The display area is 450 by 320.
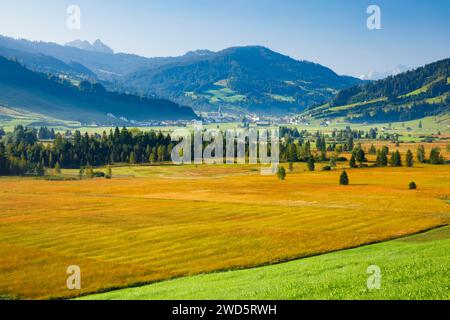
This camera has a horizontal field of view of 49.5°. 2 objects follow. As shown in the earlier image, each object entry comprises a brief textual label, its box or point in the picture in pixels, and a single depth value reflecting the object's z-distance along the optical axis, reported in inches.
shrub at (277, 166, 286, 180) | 6573.8
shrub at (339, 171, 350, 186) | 5862.7
